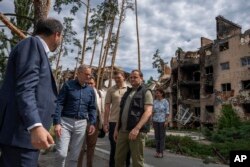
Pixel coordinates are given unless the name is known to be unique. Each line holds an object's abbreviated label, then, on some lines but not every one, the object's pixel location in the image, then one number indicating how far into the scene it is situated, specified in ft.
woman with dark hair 16.20
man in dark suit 4.14
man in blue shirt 8.62
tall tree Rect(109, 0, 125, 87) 50.40
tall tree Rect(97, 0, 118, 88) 51.46
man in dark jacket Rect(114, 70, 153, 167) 8.67
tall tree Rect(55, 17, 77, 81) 62.14
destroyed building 55.55
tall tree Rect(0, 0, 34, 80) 19.91
